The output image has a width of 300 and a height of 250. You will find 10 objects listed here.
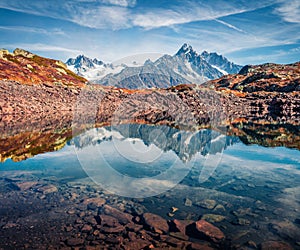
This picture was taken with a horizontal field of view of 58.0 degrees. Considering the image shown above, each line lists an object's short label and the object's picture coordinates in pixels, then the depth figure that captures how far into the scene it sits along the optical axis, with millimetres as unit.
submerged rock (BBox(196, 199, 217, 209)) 12602
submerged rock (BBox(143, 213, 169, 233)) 10328
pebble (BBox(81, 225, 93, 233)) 10206
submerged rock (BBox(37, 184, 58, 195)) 14338
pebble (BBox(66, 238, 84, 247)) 9271
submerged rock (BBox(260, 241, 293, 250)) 9062
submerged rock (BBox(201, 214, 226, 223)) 11148
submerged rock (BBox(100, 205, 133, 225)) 11134
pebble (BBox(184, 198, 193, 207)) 12711
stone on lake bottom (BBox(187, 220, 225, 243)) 9766
